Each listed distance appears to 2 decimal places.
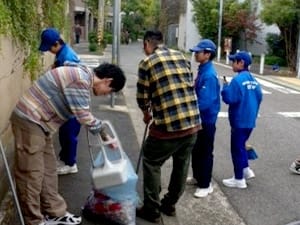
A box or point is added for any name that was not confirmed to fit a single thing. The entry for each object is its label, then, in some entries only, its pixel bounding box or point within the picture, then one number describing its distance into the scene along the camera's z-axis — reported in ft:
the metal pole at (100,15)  77.69
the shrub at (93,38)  116.53
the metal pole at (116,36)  35.94
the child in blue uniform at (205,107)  16.65
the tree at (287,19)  77.30
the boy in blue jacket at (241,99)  18.24
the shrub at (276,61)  93.71
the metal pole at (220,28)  105.70
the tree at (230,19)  109.40
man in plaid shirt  14.17
